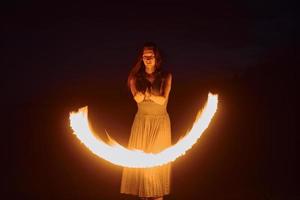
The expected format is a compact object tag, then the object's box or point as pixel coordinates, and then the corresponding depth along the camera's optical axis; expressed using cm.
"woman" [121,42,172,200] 550
